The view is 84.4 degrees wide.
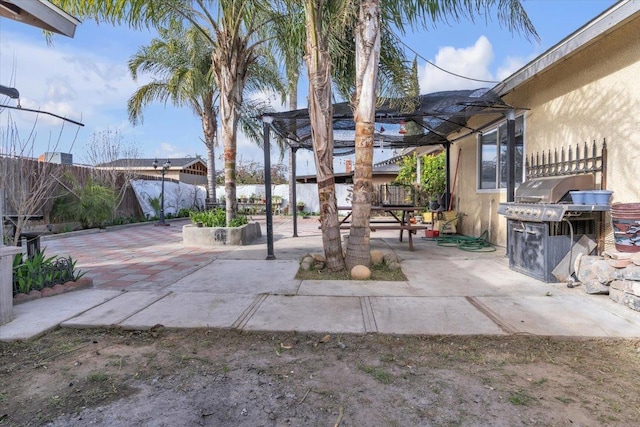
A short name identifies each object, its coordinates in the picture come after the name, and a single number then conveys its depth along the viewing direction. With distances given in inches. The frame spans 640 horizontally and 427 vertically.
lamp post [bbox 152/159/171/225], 573.3
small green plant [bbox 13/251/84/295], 155.7
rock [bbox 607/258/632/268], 145.8
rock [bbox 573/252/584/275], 173.5
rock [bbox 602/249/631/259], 148.1
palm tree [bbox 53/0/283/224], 257.6
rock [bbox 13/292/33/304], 149.9
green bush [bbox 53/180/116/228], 440.1
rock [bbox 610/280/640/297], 138.2
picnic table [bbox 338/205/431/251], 268.3
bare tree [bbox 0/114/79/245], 209.0
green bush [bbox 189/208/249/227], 346.9
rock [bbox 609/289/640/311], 137.9
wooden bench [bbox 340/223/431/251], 265.7
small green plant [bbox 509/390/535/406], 81.7
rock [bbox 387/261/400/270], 206.4
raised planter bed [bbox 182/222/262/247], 319.9
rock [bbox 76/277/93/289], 175.0
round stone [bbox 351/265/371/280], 189.8
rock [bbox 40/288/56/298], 159.7
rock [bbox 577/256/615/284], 154.7
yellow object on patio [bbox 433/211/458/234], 370.4
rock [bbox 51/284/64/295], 164.4
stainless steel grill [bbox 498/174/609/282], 173.0
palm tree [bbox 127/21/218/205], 489.7
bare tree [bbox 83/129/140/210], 566.1
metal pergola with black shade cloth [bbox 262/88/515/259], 234.8
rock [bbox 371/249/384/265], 214.5
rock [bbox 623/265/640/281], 138.3
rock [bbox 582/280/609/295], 156.8
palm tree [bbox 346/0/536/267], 184.9
